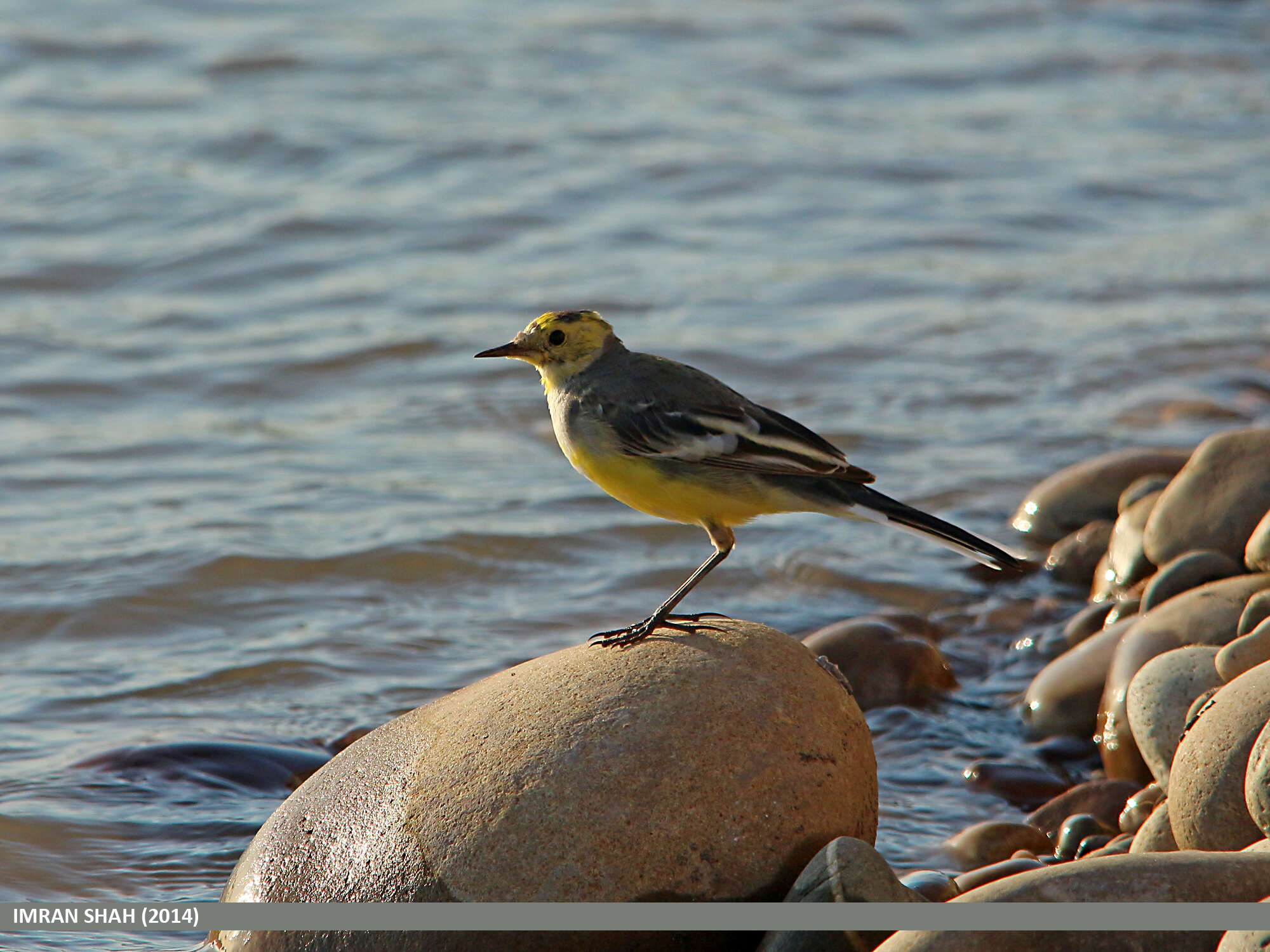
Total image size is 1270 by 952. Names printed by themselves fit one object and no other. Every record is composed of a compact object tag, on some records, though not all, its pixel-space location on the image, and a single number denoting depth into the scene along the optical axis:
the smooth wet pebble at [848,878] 9.30
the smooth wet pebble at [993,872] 11.21
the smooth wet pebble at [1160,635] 13.33
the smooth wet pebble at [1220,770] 9.72
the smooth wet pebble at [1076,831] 12.19
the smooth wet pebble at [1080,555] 17.97
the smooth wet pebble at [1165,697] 11.89
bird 11.45
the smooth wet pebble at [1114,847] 11.42
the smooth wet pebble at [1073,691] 14.48
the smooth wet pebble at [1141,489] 17.50
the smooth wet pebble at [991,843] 12.30
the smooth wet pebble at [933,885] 10.88
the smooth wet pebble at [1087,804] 12.71
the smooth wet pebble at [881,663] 15.19
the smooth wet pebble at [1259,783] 8.78
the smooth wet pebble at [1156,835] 10.69
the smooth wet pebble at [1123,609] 15.69
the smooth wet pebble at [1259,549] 13.69
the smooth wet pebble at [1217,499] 14.94
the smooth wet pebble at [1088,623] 16.27
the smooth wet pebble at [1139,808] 12.17
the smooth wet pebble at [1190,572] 14.55
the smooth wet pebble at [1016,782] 13.66
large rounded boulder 9.73
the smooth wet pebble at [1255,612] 12.57
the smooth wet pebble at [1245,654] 11.35
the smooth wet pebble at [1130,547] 16.42
